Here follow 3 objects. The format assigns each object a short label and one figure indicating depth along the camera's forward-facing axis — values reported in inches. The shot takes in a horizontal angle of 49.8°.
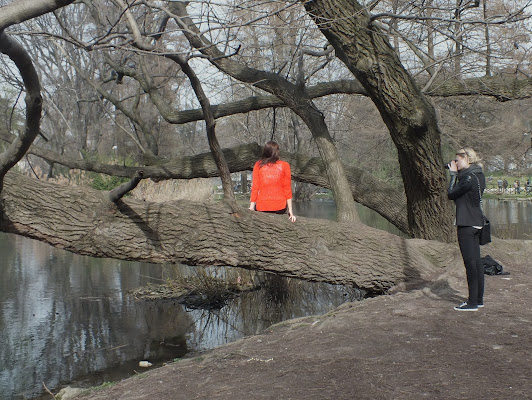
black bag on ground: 285.1
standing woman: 208.8
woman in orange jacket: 265.6
